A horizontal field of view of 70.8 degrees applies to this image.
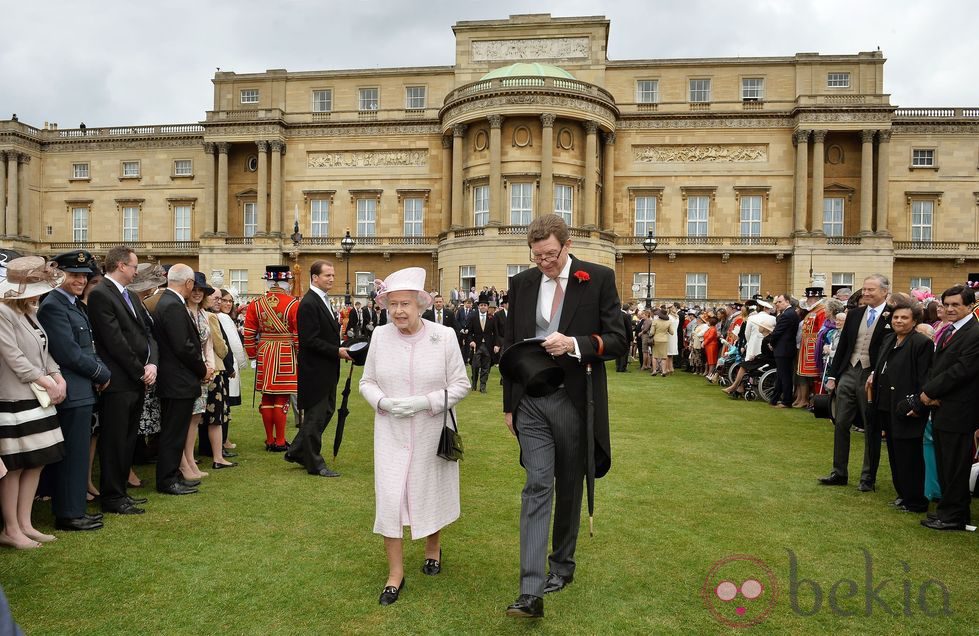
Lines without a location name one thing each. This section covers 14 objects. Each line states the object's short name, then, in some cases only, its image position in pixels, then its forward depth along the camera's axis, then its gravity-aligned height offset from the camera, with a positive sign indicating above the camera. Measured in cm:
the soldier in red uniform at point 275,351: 909 -63
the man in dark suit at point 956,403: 624 -81
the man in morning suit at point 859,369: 764 -65
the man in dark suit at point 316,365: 804 -72
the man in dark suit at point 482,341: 1647 -85
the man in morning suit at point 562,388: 445 -52
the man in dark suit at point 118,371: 645 -66
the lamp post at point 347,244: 3259 +290
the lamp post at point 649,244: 3075 +295
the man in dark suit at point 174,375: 714 -77
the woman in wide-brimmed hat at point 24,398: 537 -79
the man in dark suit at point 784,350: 1412 -79
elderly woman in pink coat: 463 -69
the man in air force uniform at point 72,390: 592 -79
